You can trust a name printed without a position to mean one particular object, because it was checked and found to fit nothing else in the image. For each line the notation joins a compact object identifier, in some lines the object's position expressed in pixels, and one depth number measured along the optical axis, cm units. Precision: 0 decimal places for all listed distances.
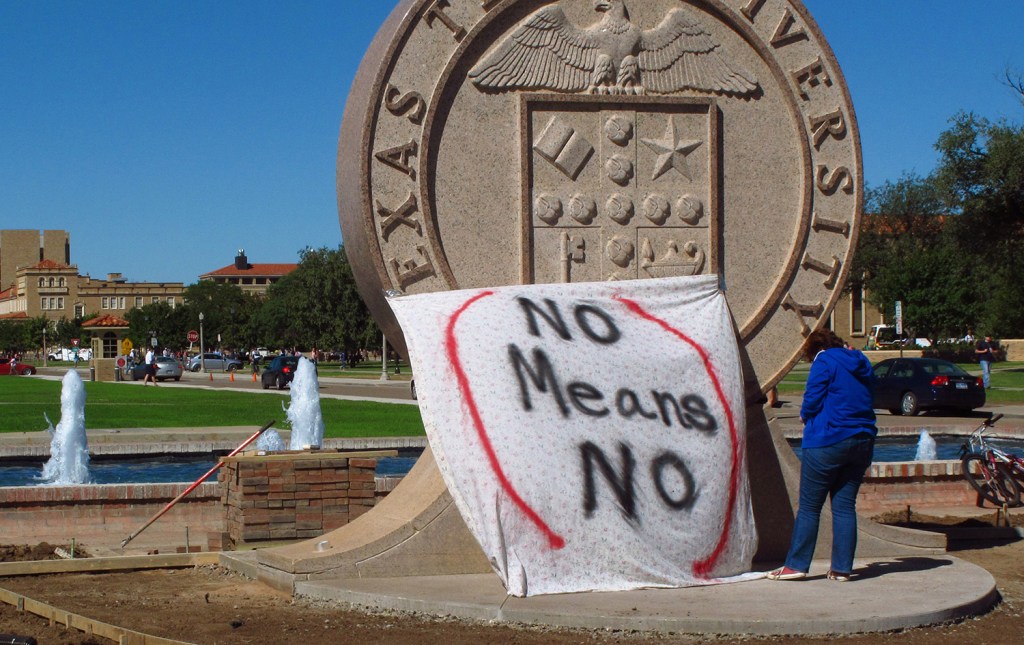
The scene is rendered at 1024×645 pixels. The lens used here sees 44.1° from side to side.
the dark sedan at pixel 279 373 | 4503
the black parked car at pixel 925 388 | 2636
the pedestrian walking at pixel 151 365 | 4849
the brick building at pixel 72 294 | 16175
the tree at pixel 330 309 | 7519
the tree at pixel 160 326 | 10544
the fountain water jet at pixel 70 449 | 1516
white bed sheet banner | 696
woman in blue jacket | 728
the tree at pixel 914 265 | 6325
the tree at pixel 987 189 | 4284
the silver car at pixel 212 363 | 7906
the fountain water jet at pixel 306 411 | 1798
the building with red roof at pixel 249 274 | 17925
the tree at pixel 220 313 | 10581
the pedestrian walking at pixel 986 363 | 3749
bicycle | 1257
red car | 7181
